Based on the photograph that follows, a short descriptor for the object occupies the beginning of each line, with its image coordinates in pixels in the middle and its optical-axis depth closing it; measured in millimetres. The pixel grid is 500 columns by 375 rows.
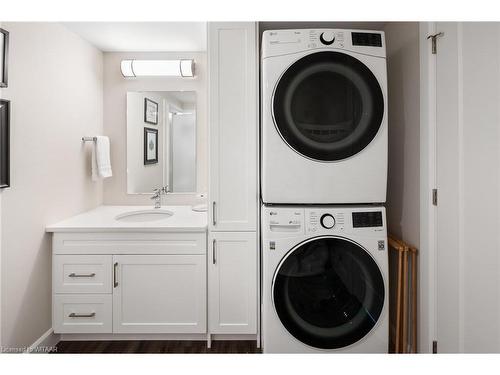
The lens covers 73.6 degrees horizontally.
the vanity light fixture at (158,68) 2678
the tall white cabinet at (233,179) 2018
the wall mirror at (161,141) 2807
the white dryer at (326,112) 1793
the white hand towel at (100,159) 2541
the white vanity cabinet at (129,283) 2100
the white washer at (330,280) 1817
